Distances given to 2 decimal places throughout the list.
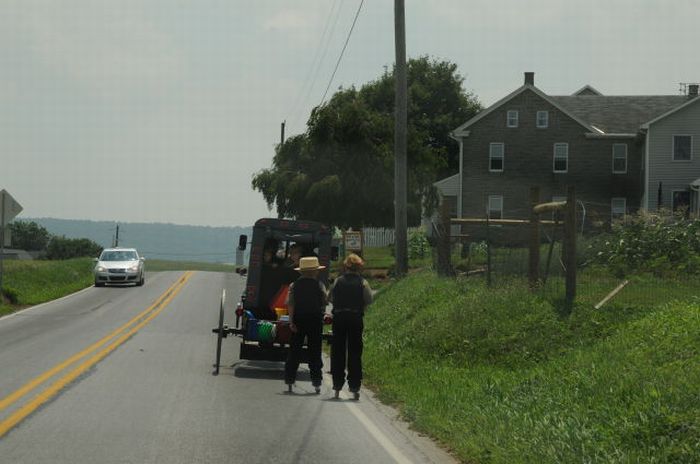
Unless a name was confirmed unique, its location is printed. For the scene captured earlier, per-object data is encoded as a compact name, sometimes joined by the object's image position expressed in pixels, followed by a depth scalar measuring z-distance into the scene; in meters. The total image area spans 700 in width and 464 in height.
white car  43.62
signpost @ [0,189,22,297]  30.56
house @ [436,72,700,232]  53.53
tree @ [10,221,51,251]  126.02
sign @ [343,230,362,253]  36.62
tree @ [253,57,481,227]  46.47
